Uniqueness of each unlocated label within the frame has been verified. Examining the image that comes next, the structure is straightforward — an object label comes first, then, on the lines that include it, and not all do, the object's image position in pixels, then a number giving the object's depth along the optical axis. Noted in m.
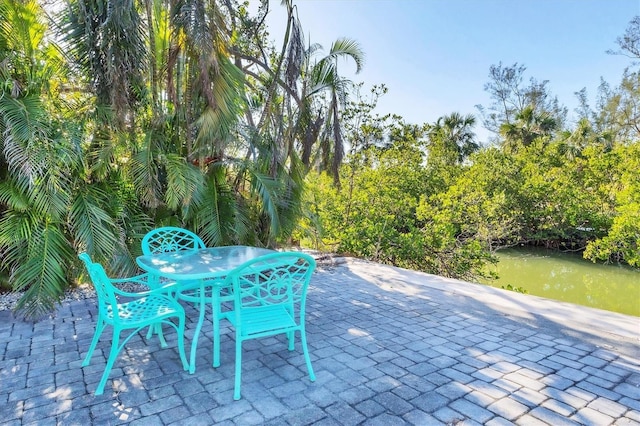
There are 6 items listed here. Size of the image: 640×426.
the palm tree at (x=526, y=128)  19.77
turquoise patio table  2.46
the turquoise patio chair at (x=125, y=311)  2.24
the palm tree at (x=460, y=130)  22.19
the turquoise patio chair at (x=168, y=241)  3.54
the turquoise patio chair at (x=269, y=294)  2.28
